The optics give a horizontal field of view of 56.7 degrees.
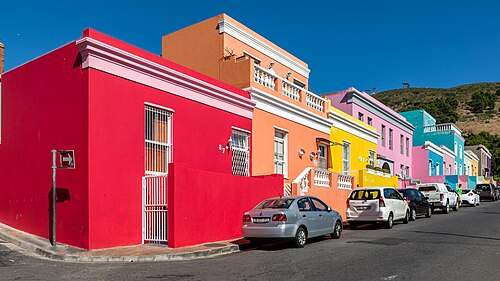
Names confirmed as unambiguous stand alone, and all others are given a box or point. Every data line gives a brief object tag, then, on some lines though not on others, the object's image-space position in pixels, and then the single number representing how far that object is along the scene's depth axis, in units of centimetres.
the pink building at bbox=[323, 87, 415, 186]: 2842
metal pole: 1111
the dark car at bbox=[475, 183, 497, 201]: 4291
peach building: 1762
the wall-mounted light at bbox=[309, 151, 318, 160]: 2081
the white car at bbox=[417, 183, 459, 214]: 2595
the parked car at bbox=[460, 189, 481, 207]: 3375
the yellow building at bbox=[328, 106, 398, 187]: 2320
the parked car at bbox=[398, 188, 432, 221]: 2108
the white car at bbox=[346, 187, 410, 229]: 1725
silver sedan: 1191
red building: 1138
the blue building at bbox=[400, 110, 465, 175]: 4872
